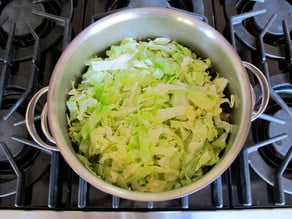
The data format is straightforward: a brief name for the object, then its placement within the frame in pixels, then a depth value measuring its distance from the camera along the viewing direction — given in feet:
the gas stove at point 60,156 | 2.22
